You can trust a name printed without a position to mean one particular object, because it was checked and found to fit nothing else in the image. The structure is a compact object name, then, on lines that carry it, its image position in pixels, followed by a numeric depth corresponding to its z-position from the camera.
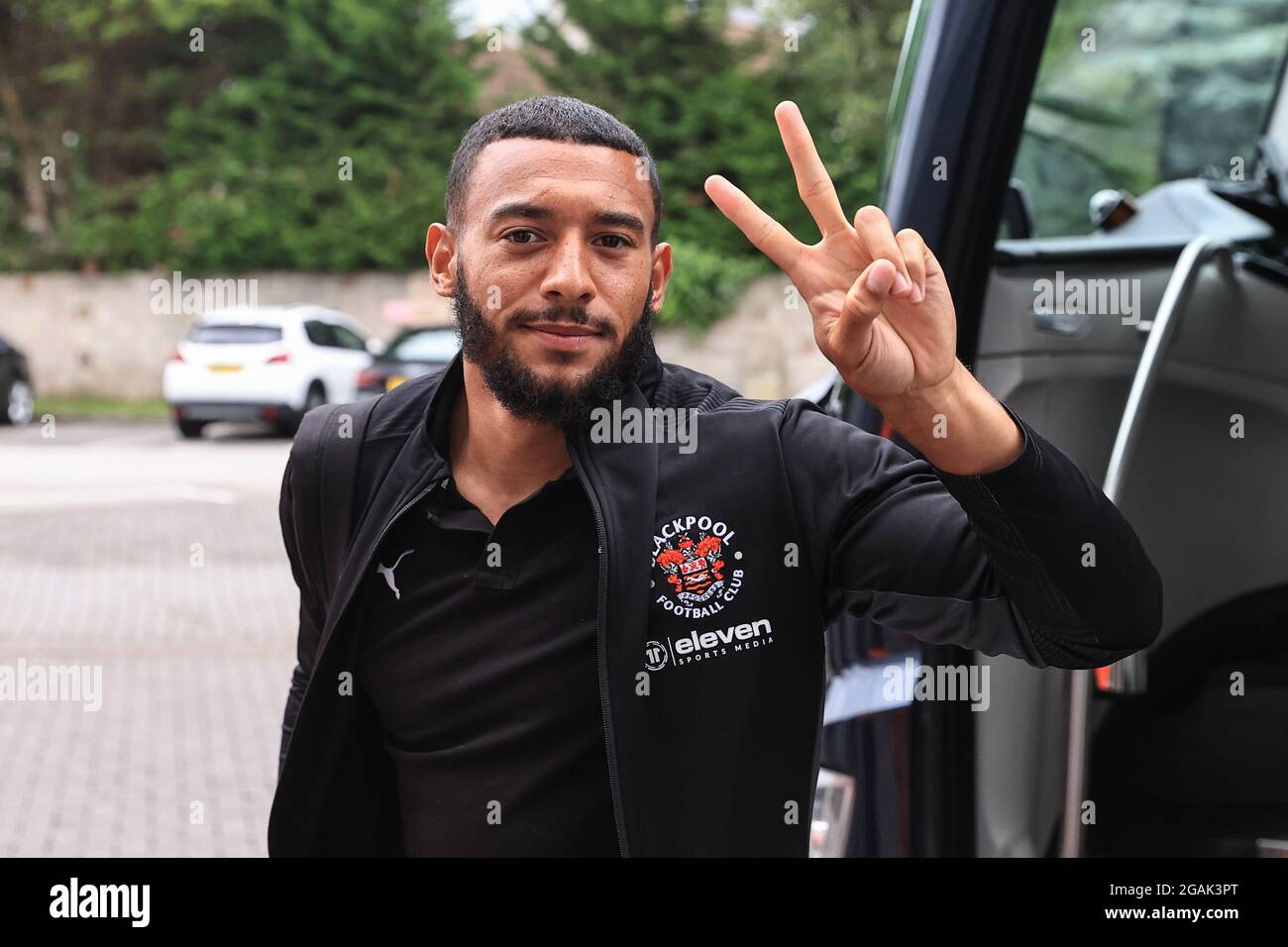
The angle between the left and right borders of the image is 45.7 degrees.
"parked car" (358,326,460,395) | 15.02
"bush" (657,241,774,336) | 20.17
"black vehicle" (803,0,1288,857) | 2.34
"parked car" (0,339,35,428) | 18.88
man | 1.59
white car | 16.83
